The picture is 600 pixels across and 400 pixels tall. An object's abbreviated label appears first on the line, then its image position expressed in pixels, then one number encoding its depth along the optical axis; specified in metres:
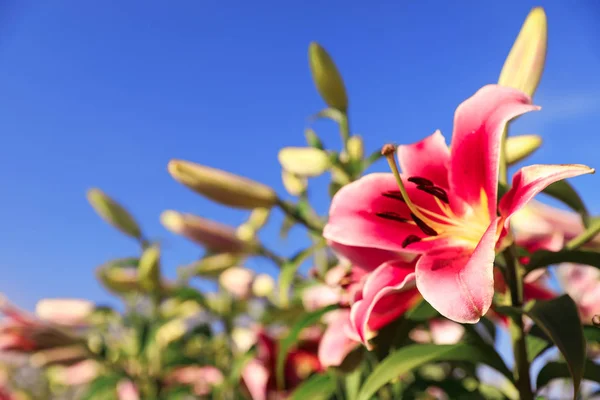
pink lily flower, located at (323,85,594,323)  0.46
